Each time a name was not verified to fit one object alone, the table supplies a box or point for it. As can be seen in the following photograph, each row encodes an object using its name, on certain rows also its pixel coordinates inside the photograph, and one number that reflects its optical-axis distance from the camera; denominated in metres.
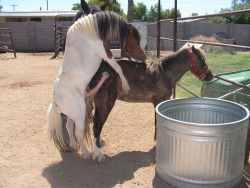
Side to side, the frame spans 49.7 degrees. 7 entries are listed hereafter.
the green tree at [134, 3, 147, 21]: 52.12
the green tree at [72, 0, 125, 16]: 41.78
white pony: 3.21
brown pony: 3.82
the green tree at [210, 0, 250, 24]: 27.25
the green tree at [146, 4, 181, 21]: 51.18
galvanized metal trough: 2.56
